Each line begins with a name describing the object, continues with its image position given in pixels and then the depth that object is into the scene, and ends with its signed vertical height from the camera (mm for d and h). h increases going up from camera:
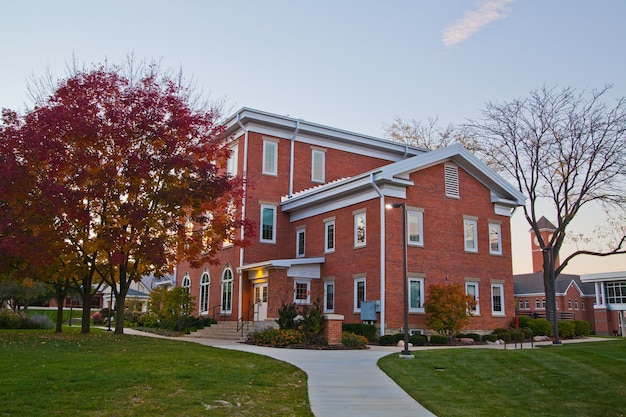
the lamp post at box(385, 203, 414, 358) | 17656 -629
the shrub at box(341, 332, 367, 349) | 22488 -1113
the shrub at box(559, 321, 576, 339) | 30703 -870
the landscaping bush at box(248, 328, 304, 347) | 22406 -1017
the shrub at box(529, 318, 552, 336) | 29656 -703
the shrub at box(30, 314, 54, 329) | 34375 -724
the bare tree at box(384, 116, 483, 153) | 45125 +14528
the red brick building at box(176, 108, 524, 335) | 26844 +4012
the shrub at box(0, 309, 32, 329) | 33031 -649
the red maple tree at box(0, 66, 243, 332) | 19750 +4671
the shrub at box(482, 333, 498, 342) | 26953 -1149
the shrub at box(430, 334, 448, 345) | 25234 -1178
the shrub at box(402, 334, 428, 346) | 24609 -1153
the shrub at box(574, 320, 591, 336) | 32316 -781
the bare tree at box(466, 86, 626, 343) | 34281 +9056
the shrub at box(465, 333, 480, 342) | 26672 -1055
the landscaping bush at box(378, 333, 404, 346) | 24484 -1118
